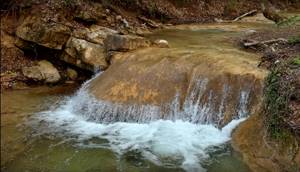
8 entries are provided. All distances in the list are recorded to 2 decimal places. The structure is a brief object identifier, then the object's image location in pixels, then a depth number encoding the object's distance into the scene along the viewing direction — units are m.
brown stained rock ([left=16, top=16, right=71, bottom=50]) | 9.98
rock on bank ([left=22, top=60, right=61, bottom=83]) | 9.49
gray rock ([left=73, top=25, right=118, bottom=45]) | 10.25
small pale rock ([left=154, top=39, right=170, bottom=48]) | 9.70
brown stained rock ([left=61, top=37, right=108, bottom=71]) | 9.67
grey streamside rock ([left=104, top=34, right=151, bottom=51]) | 9.63
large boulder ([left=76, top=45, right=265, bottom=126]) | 7.10
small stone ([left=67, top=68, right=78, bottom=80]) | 9.92
